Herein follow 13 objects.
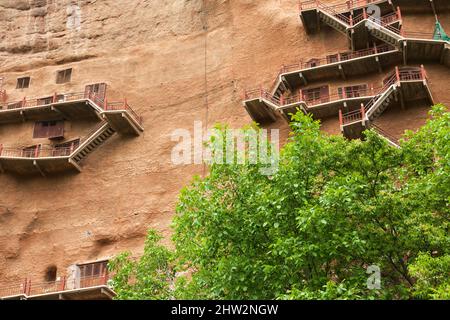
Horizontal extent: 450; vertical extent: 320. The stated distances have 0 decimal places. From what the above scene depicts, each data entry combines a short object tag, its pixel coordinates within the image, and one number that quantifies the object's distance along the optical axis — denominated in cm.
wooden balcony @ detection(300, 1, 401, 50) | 3688
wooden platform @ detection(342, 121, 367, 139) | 3253
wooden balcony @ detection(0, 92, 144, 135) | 4031
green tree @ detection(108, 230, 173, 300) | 2466
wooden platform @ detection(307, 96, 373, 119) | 3412
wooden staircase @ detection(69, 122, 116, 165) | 4009
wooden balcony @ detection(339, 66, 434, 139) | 3269
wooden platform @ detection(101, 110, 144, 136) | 3988
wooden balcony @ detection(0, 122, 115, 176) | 4000
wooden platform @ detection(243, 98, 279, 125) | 3584
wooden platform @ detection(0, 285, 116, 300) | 3361
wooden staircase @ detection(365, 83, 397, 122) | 3291
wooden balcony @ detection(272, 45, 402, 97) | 3581
